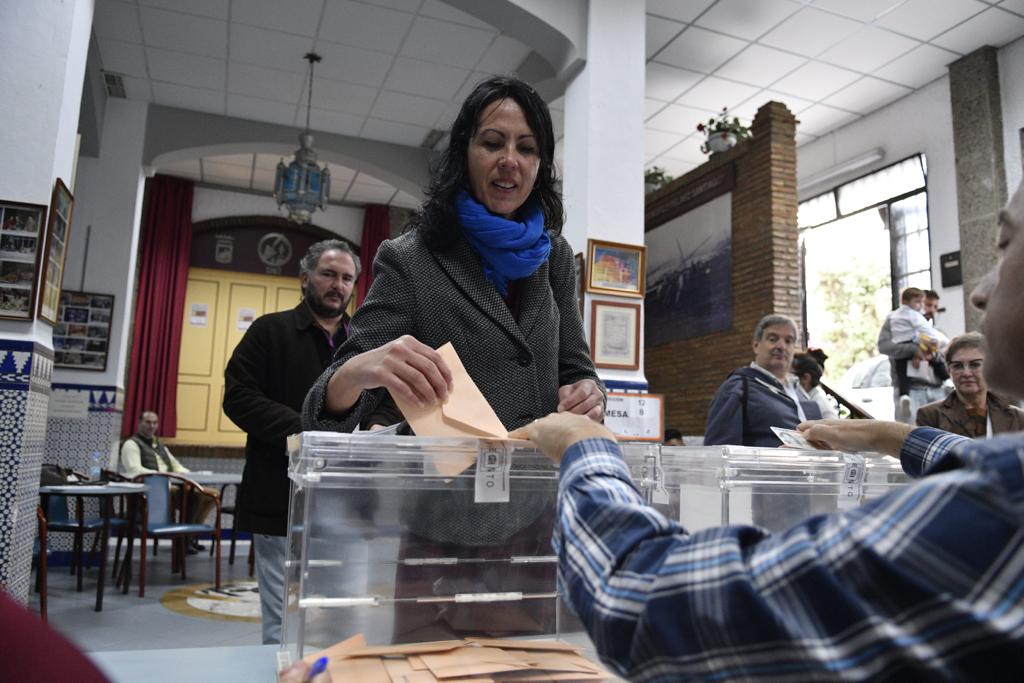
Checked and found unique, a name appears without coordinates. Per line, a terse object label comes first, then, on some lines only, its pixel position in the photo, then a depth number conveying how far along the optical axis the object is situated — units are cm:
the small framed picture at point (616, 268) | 463
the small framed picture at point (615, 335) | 467
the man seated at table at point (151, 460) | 612
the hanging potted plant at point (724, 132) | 752
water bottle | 632
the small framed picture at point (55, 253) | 356
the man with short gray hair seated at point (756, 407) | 351
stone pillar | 683
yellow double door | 909
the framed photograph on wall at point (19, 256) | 341
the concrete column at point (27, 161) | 333
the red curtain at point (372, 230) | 979
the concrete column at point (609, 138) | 470
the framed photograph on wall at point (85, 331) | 636
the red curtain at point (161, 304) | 868
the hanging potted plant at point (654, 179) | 892
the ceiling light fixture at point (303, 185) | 619
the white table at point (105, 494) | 417
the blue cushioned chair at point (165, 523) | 504
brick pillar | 693
